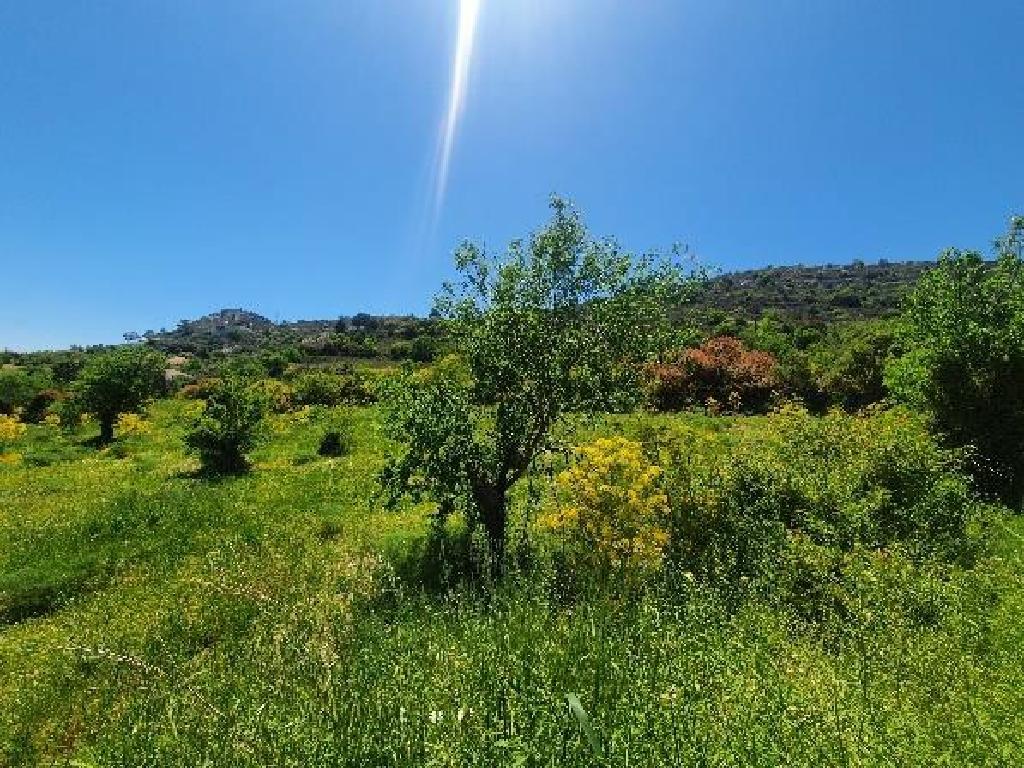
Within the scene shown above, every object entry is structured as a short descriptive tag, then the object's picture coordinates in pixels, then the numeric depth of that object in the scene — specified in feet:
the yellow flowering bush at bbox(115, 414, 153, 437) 120.57
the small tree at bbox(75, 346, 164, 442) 115.03
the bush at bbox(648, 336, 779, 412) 132.57
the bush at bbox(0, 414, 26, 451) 118.93
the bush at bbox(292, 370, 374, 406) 154.40
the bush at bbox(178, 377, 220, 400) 182.32
